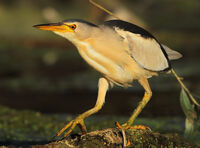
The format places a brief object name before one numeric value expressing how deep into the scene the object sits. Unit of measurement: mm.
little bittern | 7156
